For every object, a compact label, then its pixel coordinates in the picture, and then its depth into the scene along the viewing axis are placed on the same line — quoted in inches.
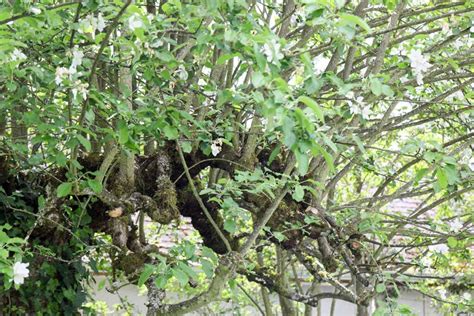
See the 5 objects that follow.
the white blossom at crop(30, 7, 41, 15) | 187.8
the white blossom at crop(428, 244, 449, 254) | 299.3
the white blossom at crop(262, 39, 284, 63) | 164.0
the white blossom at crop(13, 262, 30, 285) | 213.8
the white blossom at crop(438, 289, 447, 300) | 382.8
